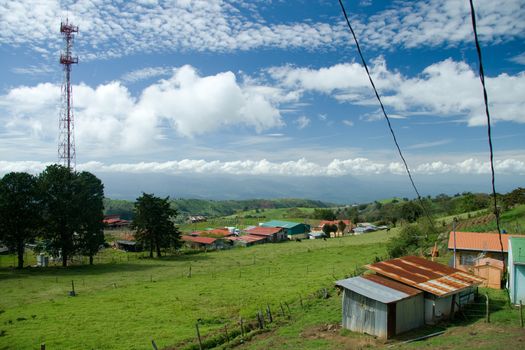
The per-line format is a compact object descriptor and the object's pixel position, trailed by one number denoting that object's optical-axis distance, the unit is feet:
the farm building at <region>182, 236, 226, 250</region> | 244.22
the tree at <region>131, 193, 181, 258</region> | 194.39
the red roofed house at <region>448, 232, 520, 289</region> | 110.20
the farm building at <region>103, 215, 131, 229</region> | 367.58
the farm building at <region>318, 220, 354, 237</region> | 307.56
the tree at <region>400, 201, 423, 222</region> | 307.37
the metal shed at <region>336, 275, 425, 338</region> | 64.85
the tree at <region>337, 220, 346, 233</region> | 312.05
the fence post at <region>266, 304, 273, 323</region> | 77.96
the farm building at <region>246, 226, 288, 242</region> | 273.13
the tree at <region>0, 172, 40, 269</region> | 151.43
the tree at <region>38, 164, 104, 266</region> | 163.22
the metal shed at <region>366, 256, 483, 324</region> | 70.23
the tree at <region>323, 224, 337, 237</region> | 297.94
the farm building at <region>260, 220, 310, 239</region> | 294.05
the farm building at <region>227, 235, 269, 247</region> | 253.83
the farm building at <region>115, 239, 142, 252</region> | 235.61
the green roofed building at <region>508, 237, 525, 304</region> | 75.61
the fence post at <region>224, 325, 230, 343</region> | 68.50
